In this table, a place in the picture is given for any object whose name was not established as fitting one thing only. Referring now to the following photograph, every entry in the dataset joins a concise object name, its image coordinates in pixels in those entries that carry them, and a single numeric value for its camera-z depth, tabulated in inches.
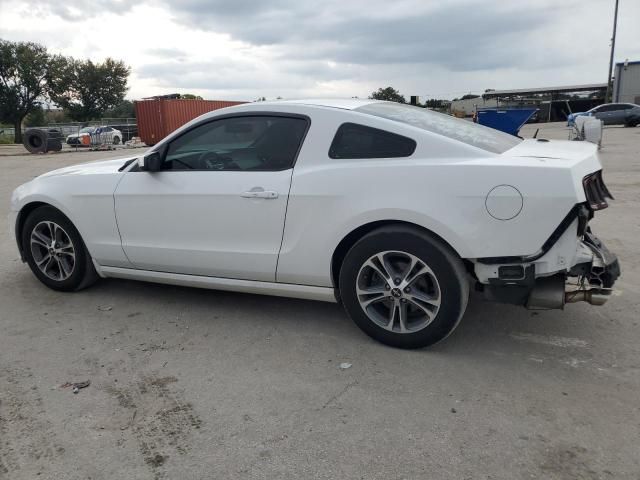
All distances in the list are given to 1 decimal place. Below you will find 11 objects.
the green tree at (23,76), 1823.3
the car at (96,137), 1071.6
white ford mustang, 117.0
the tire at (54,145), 995.6
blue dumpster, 392.2
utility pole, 1502.2
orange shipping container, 1085.1
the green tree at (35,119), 2101.5
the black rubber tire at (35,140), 989.2
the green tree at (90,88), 2011.6
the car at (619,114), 1173.1
